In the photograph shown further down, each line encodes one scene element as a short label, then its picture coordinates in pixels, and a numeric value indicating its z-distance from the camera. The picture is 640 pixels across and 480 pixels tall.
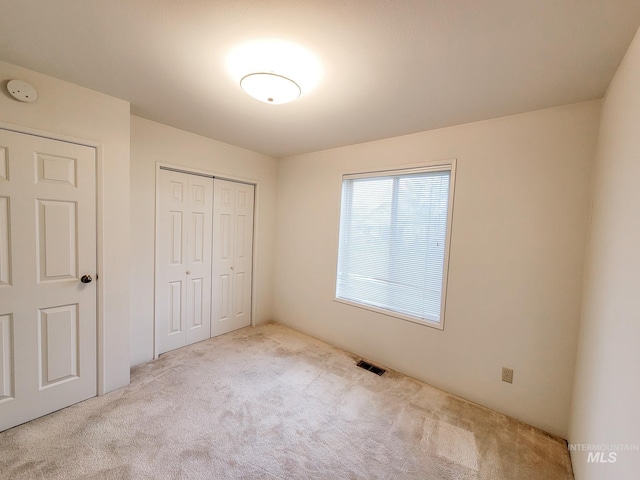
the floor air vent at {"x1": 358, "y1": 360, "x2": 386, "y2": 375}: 2.69
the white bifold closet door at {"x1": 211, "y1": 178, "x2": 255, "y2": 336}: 3.28
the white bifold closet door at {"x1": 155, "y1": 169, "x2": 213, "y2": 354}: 2.78
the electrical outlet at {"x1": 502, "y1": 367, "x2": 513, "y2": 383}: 2.08
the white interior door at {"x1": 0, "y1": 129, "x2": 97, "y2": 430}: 1.73
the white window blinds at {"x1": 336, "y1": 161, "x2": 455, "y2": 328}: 2.49
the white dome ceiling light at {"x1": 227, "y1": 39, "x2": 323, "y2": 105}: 1.42
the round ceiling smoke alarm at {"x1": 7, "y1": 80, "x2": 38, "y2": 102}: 1.65
